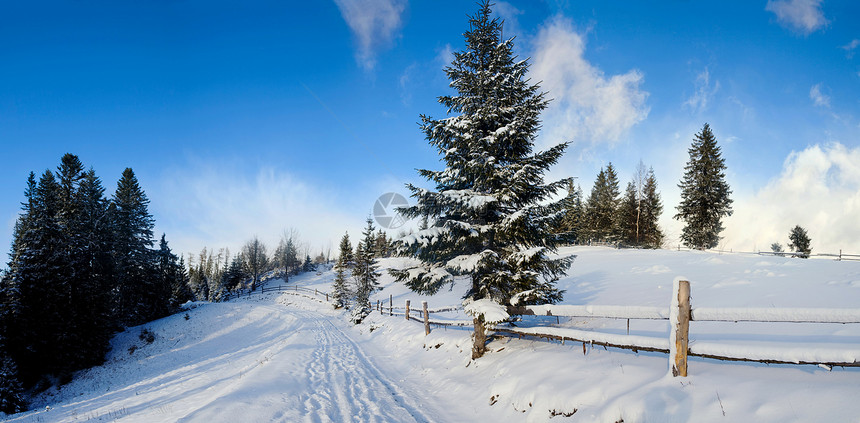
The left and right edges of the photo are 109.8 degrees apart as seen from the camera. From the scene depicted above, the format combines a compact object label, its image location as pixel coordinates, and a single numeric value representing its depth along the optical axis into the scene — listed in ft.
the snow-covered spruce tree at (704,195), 107.65
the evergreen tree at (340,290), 113.39
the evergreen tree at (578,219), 163.22
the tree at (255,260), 243.42
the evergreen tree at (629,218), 153.17
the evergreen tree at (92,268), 72.13
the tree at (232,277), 195.62
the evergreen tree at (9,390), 46.44
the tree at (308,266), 264.52
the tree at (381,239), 257.96
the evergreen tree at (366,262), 113.70
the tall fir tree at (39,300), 61.77
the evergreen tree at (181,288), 143.02
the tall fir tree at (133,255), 104.22
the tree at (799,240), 126.93
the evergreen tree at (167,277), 114.21
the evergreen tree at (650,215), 146.82
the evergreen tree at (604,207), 164.45
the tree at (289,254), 274.73
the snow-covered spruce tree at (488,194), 27.50
